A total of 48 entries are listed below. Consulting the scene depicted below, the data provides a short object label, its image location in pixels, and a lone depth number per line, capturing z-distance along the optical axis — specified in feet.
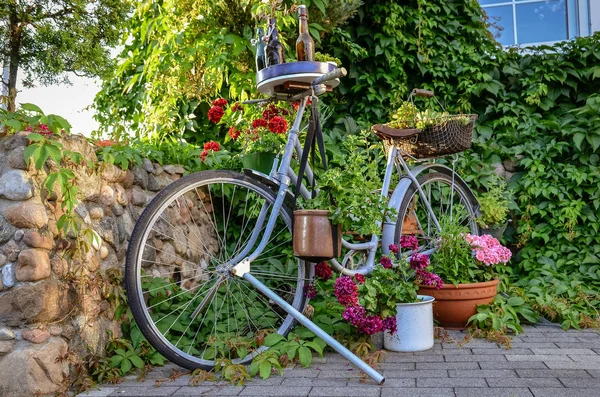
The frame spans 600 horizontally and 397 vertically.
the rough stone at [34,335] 7.13
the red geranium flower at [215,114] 9.91
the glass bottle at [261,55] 9.14
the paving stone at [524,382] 7.23
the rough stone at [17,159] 7.36
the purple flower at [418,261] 9.58
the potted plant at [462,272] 10.47
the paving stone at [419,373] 7.80
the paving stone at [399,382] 7.43
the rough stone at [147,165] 10.61
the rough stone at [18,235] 7.27
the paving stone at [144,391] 7.23
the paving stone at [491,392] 6.86
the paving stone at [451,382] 7.32
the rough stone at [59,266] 7.59
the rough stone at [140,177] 10.18
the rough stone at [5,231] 7.30
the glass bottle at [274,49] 9.00
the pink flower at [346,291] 8.59
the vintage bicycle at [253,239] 8.14
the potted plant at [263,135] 9.46
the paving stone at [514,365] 8.10
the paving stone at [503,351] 8.95
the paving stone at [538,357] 8.47
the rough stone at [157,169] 10.87
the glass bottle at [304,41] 8.99
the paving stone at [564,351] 8.88
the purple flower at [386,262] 9.39
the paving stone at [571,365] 8.00
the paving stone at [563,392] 6.77
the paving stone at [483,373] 7.70
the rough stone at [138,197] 10.08
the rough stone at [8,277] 7.18
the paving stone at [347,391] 7.09
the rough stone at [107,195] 8.98
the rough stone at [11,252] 7.23
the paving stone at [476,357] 8.58
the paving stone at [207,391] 7.24
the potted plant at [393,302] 8.64
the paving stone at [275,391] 7.16
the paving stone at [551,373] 7.59
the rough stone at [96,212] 8.61
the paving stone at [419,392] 6.97
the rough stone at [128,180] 9.77
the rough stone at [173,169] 11.26
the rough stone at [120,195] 9.45
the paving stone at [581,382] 7.16
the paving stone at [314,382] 7.54
